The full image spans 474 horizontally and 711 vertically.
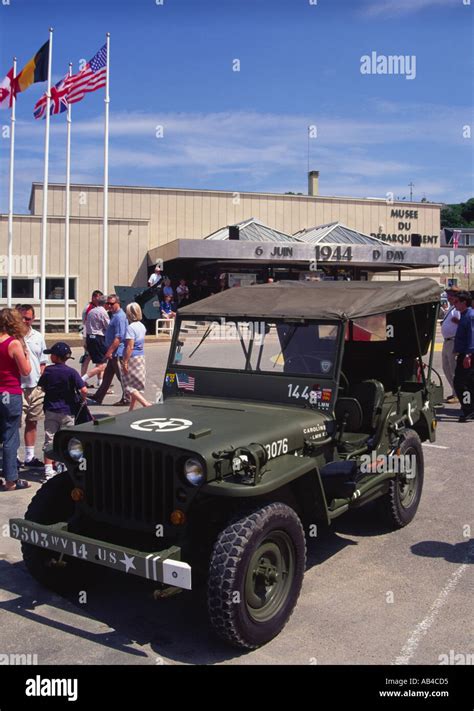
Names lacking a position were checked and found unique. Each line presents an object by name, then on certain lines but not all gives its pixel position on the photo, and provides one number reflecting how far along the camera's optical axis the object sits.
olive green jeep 4.13
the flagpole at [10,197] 21.50
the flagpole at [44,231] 21.42
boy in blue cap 6.98
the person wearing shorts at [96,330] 12.30
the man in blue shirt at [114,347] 10.45
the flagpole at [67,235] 23.14
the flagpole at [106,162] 21.58
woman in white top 9.70
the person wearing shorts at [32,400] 7.77
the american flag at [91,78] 20.09
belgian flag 19.50
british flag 20.56
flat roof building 27.48
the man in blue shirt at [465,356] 10.66
